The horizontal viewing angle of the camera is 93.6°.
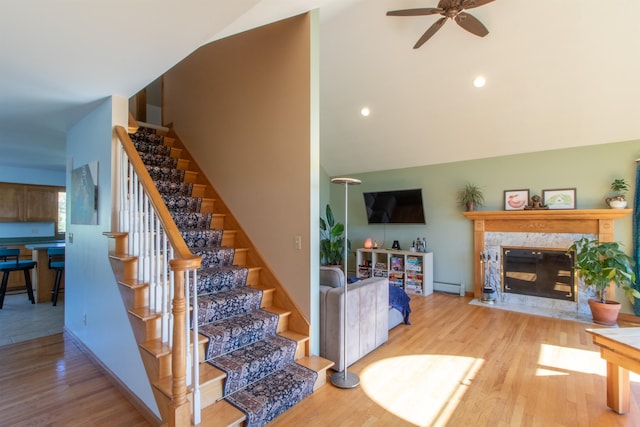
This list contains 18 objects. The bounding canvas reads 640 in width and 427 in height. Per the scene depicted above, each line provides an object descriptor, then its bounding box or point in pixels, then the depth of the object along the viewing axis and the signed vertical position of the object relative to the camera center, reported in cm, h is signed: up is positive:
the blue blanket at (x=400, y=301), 390 -112
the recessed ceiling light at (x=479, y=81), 403 +183
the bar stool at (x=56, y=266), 481 -77
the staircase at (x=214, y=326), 184 -89
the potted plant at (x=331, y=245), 648 -63
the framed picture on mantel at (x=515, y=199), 492 +28
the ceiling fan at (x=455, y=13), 271 +192
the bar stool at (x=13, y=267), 464 -77
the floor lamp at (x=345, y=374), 244 -141
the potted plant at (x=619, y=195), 409 +28
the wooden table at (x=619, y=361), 207 -103
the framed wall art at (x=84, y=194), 289 +24
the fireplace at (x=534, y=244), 436 -46
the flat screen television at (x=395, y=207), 589 +20
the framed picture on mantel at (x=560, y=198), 454 +27
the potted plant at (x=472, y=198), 529 +33
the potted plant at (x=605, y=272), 379 -73
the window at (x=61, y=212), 651 +13
